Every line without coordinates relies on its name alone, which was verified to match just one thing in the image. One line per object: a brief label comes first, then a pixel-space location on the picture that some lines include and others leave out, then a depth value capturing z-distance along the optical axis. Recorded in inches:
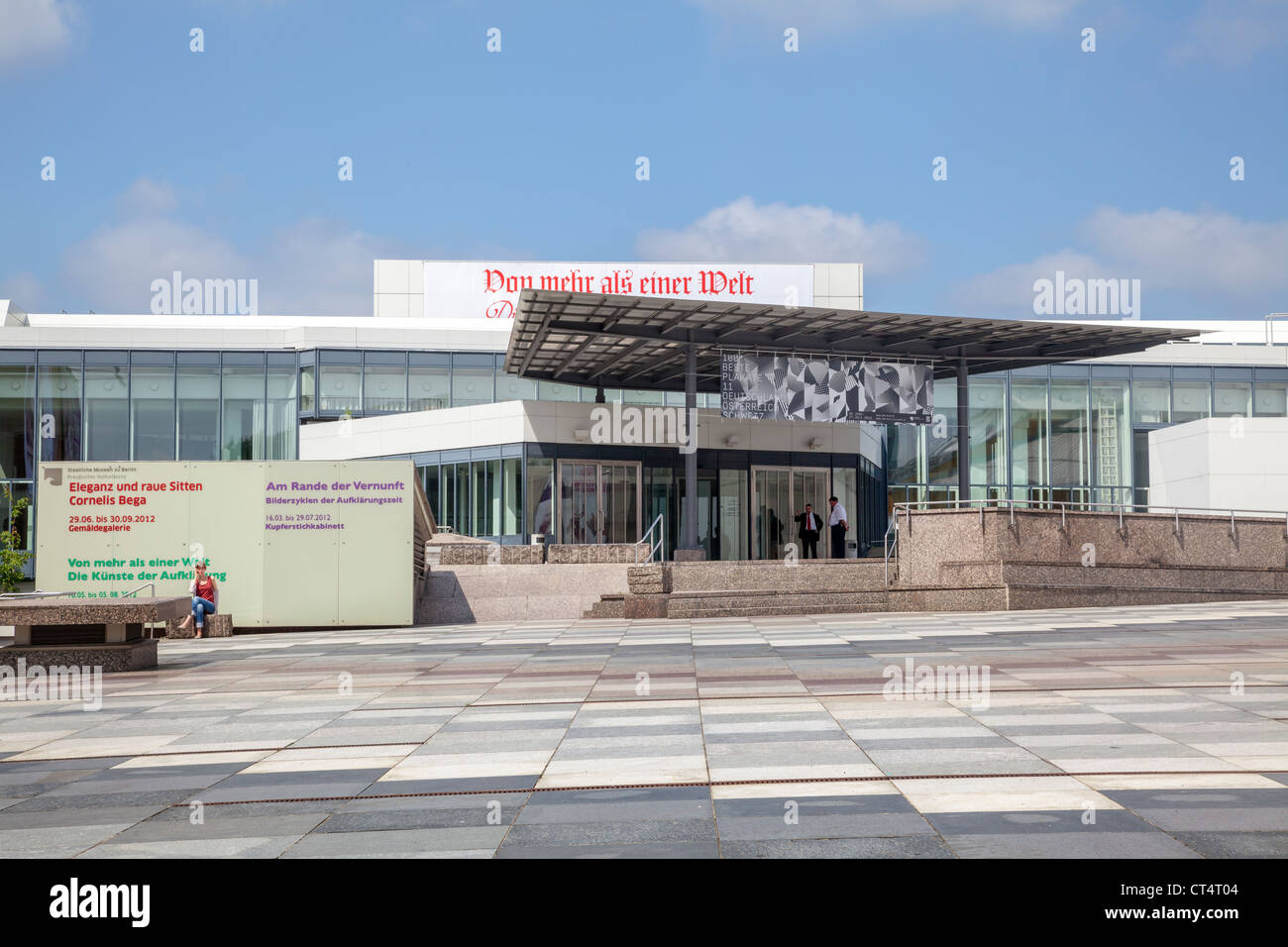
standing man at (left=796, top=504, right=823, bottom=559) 1258.0
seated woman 840.9
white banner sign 2165.4
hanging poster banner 1216.8
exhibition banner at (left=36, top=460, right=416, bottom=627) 858.8
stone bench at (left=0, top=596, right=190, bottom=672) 584.4
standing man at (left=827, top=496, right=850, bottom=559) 1220.5
